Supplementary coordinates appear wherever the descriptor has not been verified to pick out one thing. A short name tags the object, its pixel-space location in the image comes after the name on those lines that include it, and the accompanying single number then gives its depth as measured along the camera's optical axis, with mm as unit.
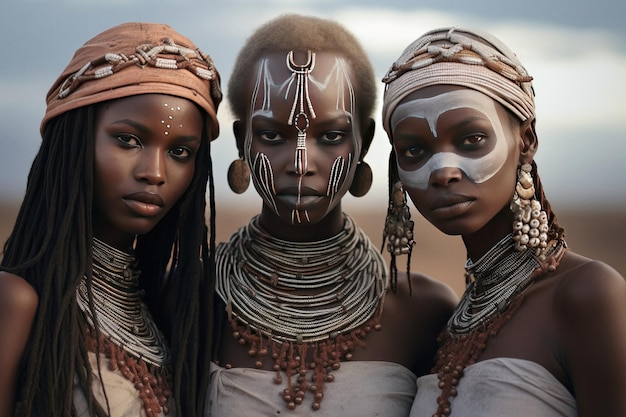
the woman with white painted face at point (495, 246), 3191
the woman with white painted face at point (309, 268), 3879
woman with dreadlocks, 3420
